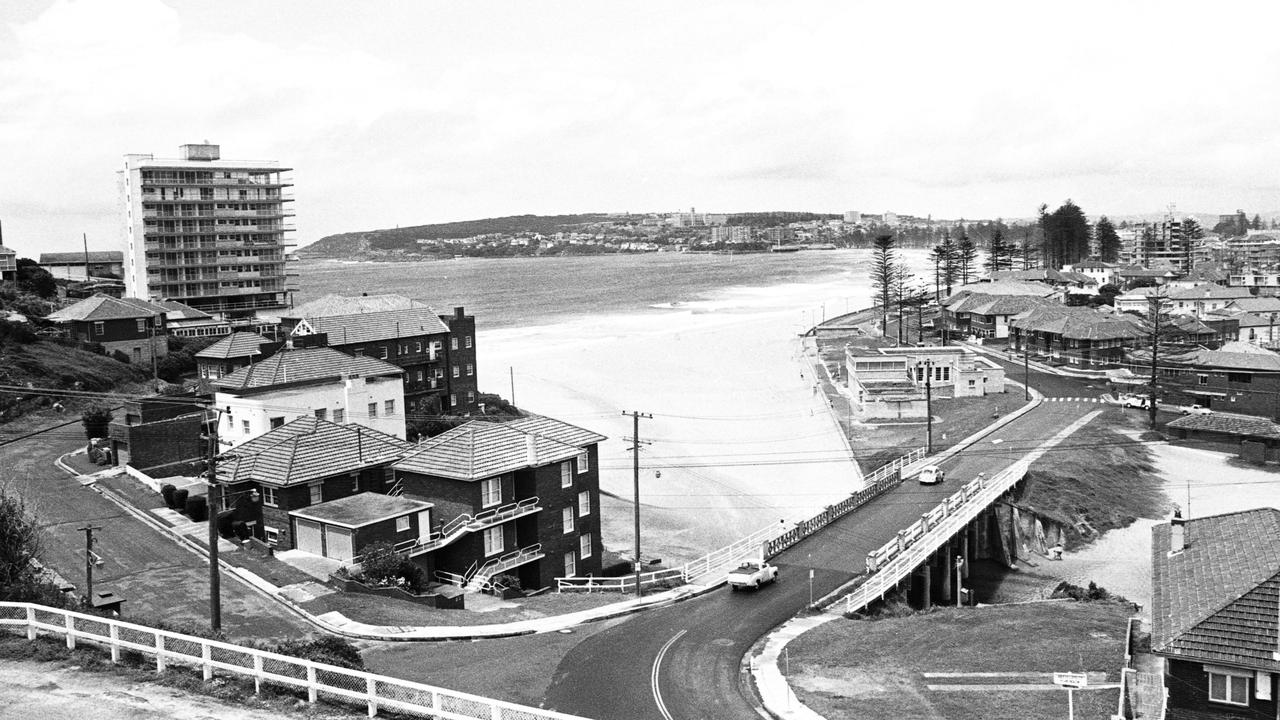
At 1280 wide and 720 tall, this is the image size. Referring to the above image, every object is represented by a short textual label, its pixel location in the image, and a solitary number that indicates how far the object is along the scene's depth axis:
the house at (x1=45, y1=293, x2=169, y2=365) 82.25
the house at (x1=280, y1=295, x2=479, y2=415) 72.00
